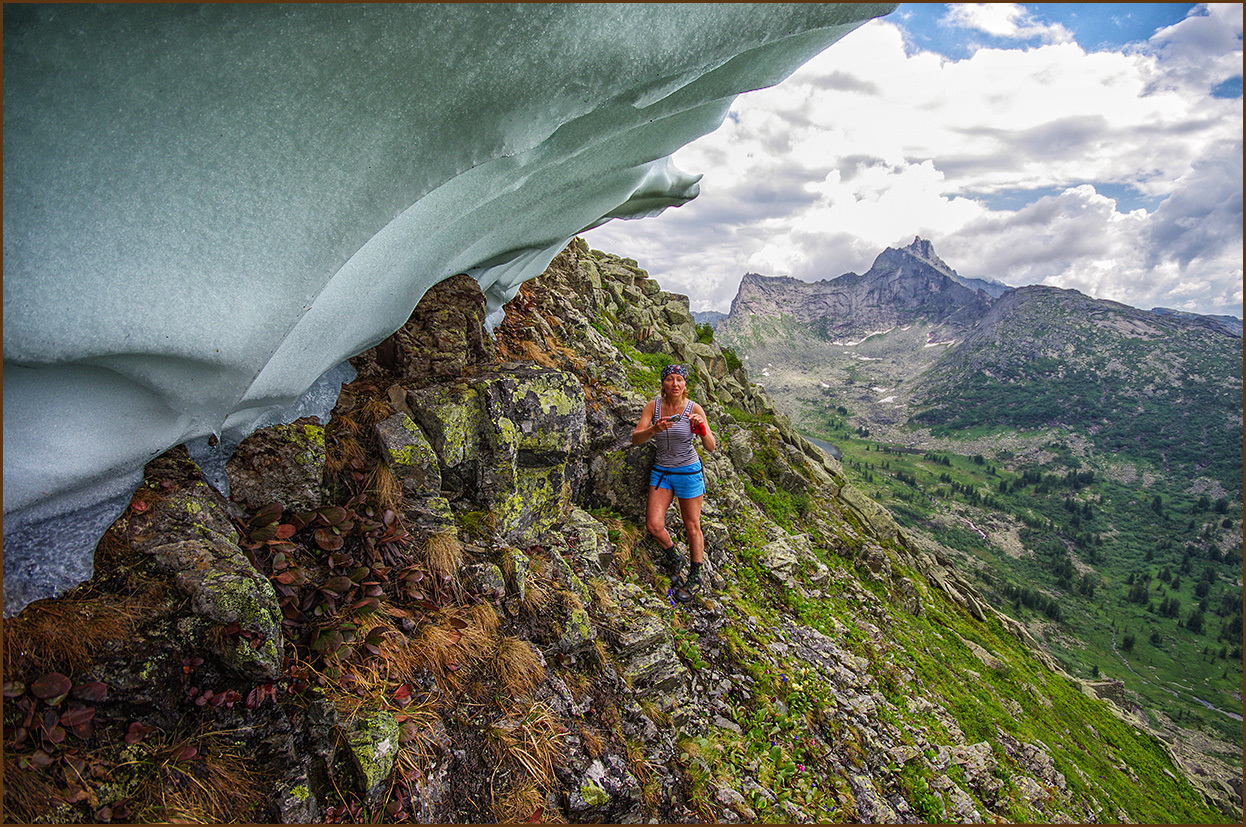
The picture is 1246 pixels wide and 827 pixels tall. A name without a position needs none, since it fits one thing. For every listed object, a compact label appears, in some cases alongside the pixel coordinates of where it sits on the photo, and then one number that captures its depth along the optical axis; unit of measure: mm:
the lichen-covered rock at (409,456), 5465
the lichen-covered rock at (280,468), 4504
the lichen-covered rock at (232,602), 3543
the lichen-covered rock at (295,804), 3303
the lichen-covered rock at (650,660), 5914
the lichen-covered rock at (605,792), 4363
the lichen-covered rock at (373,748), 3510
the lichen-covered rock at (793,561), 10391
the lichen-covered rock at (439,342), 6379
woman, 7500
